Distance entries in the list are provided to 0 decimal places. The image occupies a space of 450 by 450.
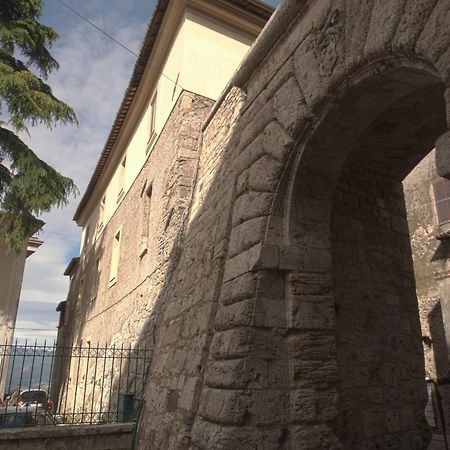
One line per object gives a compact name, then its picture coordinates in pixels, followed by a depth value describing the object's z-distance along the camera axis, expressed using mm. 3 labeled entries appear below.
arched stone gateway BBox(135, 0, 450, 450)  2973
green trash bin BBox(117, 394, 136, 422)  6368
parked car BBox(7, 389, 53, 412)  12935
